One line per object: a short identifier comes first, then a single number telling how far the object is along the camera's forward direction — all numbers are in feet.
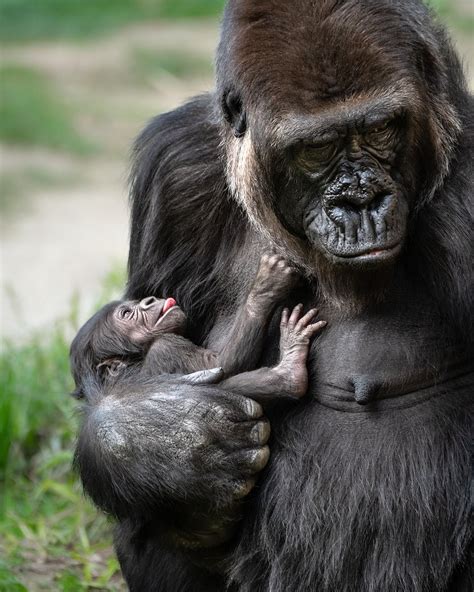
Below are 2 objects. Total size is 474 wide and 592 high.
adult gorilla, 29.58
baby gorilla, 32.73
